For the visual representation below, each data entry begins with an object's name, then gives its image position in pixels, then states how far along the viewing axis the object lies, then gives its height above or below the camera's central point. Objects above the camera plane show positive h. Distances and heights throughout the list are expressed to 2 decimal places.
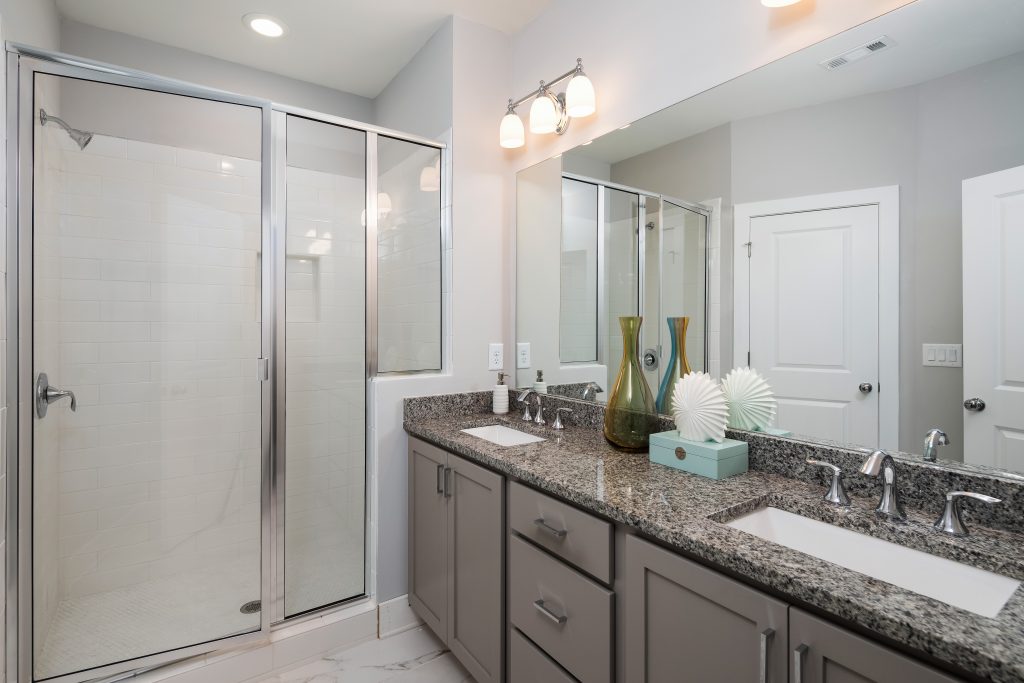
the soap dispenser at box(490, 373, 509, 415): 2.20 -0.27
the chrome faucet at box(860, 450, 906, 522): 1.00 -0.30
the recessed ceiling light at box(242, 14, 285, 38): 2.12 +1.39
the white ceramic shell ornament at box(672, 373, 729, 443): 1.31 -0.19
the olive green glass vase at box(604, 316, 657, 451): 1.50 -0.21
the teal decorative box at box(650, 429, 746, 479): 1.25 -0.31
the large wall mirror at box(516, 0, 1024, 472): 0.99 +0.28
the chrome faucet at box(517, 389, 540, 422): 2.08 -0.27
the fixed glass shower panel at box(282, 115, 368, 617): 1.89 -0.10
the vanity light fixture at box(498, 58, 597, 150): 1.81 +0.91
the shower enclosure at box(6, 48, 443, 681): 1.51 -0.06
